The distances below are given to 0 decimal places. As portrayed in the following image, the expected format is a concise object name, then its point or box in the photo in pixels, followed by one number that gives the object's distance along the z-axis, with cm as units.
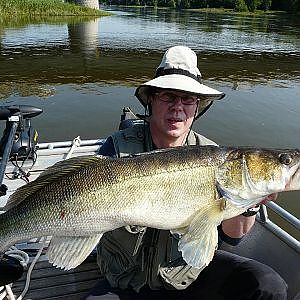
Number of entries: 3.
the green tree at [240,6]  8319
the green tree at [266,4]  8231
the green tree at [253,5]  8294
